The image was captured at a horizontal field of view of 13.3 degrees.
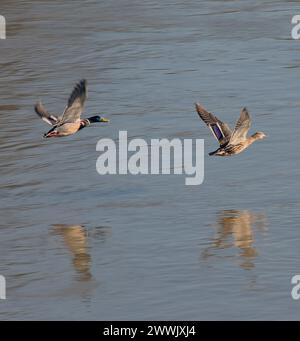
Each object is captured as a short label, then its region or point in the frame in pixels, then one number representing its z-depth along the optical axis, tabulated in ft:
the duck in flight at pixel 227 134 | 43.75
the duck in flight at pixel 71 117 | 44.47
